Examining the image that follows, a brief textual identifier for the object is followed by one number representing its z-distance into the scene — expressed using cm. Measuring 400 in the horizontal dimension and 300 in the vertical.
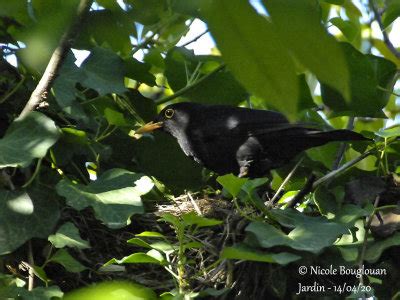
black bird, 788
